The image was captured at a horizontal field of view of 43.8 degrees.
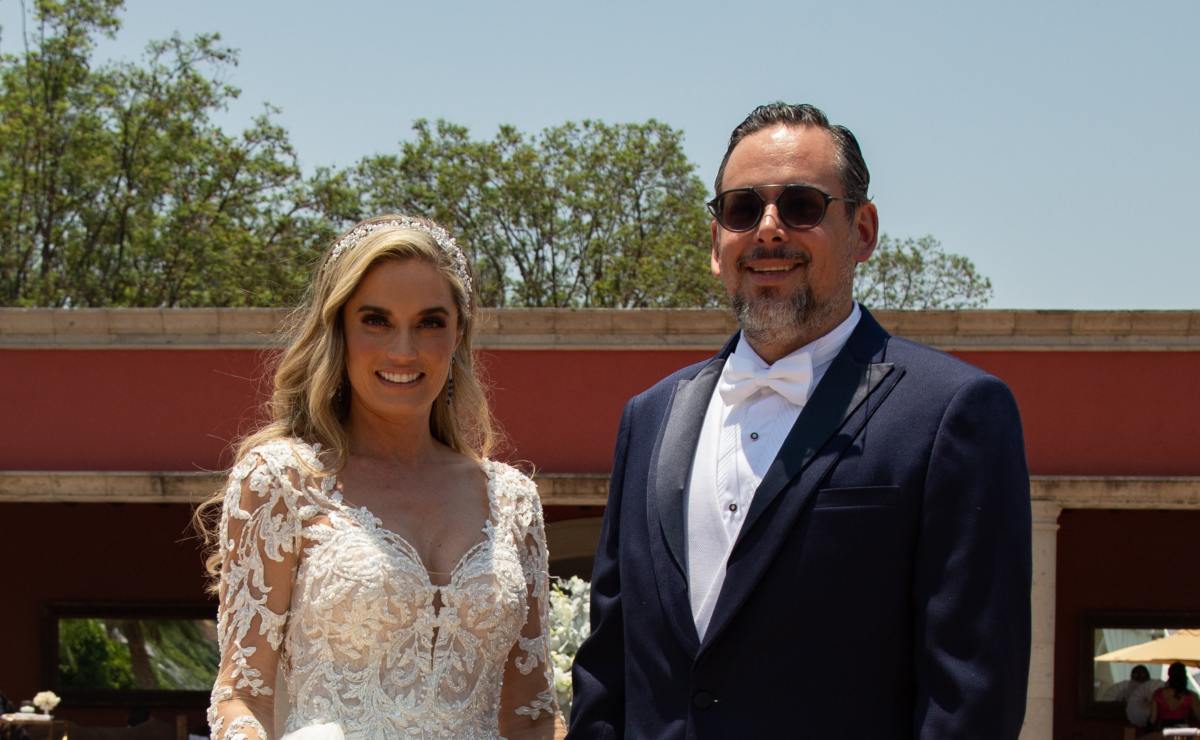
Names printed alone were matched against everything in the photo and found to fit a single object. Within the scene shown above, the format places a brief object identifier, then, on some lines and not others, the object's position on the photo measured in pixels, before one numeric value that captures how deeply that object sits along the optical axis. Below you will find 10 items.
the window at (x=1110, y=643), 13.15
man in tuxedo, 2.17
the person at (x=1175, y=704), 12.26
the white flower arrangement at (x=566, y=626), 5.11
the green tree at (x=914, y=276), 32.22
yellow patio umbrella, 12.02
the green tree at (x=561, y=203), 25.45
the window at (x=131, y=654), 13.30
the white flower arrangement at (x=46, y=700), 10.75
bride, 2.78
